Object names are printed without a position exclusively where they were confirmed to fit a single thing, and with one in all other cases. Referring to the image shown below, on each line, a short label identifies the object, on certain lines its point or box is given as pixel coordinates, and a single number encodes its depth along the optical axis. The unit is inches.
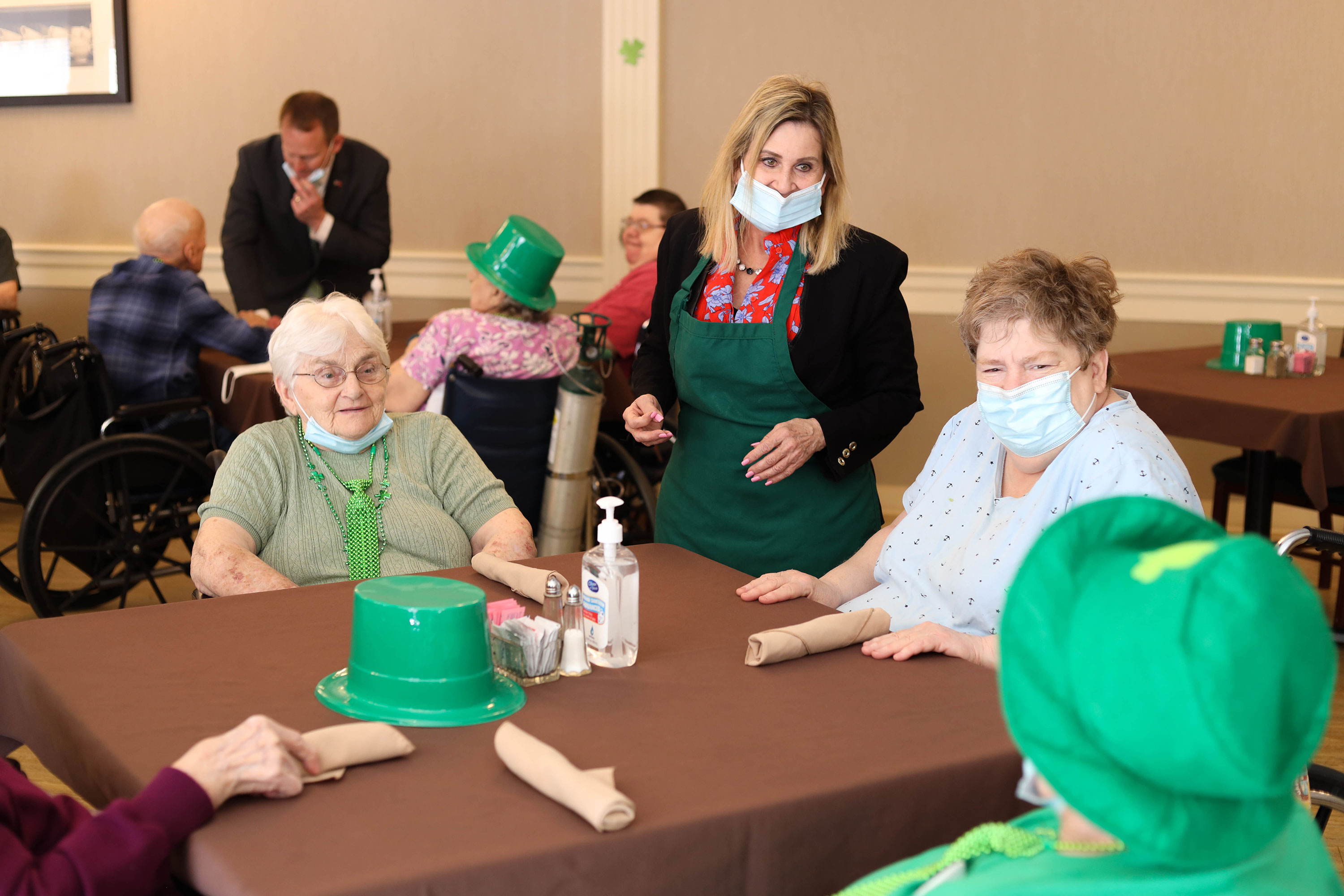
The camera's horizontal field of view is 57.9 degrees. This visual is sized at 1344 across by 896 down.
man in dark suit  167.5
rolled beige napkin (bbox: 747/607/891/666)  60.2
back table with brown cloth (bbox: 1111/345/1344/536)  126.4
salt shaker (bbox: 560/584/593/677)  58.9
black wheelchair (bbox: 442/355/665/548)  125.7
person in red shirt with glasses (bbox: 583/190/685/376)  154.7
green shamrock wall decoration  200.1
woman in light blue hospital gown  66.7
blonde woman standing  90.0
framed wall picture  215.9
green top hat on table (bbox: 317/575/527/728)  52.7
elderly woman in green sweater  81.7
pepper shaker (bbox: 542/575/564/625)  61.3
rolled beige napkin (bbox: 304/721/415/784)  47.2
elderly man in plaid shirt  143.6
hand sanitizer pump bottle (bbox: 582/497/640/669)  59.8
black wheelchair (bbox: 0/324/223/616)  134.2
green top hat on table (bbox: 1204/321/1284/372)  152.7
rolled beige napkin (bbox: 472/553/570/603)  68.8
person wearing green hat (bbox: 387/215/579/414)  126.4
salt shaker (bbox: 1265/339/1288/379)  147.9
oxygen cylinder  128.6
